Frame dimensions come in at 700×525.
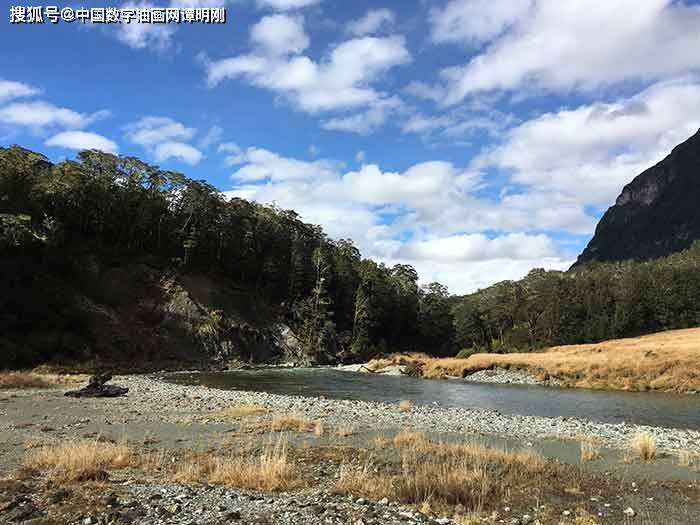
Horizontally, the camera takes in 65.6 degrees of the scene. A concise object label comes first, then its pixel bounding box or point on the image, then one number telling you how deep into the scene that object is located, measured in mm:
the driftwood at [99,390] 32188
